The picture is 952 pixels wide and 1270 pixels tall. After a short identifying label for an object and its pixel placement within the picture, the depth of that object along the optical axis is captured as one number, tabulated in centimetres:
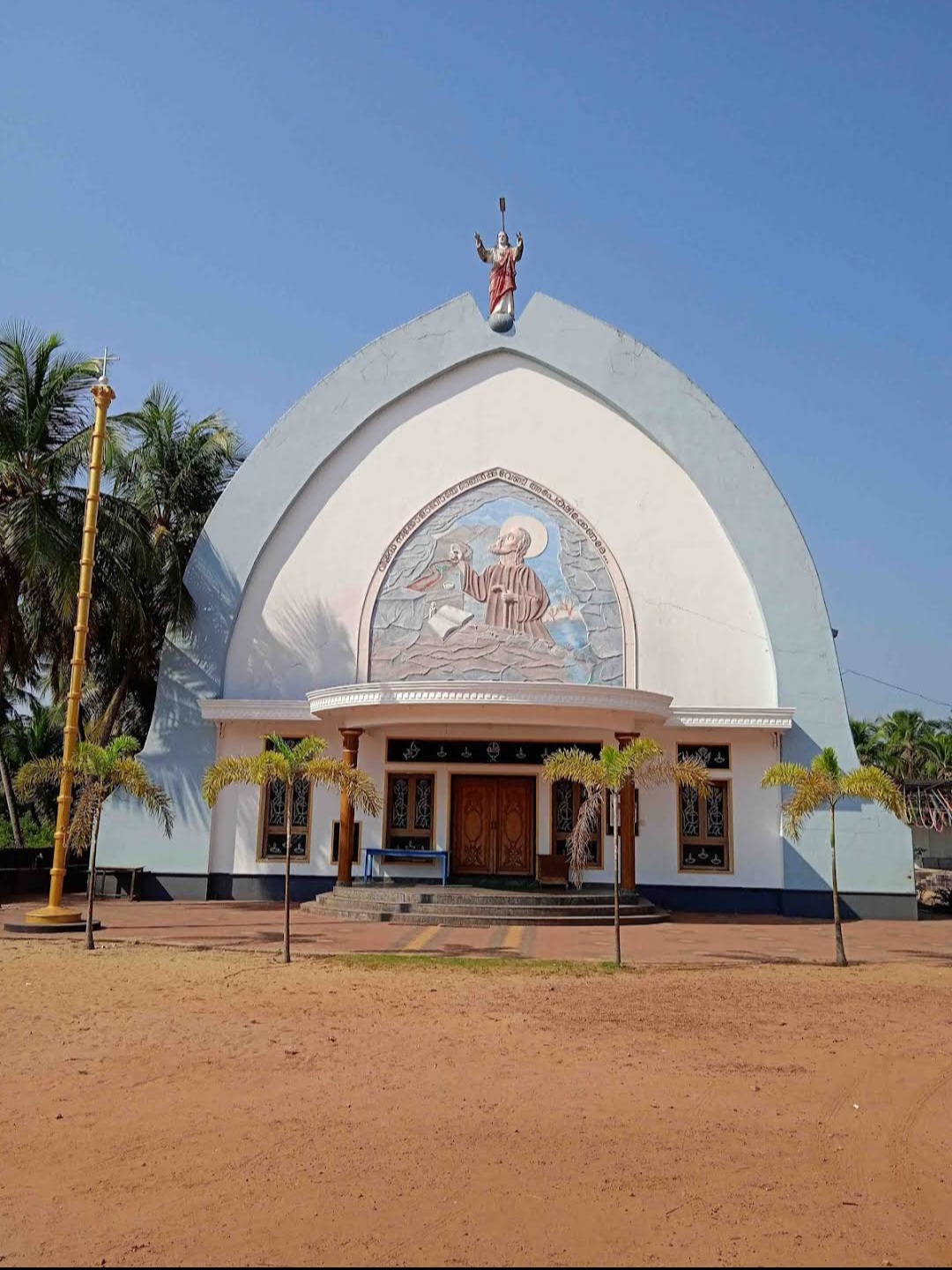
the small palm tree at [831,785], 1225
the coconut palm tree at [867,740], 4757
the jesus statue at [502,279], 2016
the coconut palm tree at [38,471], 1628
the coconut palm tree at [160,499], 1981
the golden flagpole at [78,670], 1350
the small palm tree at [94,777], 1276
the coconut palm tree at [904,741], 4594
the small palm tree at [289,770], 1191
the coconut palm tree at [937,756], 4338
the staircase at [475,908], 1533
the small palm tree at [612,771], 1198
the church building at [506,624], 1808
